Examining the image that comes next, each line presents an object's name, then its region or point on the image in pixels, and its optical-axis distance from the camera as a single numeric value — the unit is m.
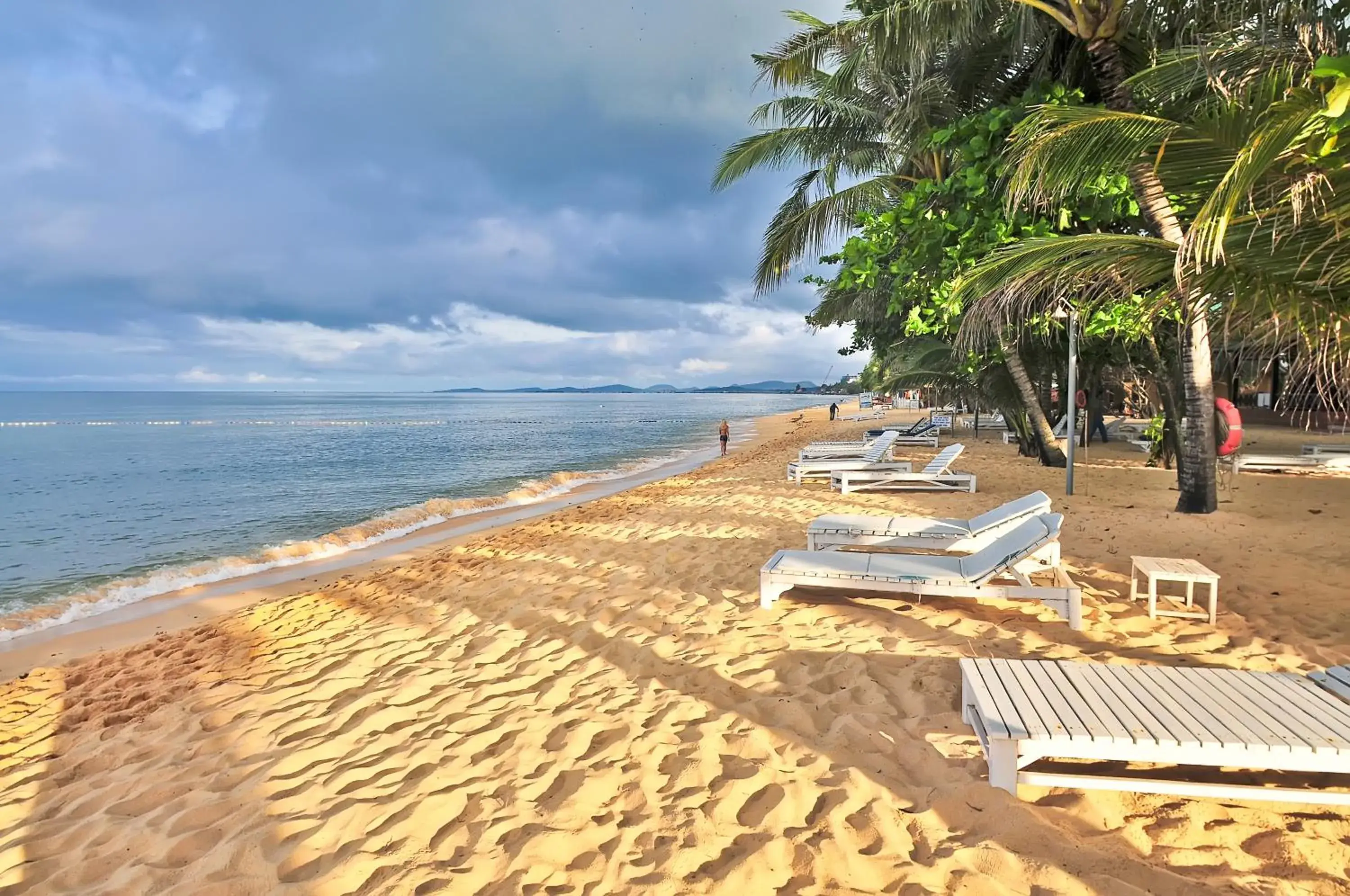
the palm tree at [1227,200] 3.03
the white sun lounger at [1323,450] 11.09
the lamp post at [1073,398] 8.59
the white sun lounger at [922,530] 5.62
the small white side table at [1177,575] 4.06
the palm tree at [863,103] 7.62
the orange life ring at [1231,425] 7.59
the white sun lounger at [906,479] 10.05
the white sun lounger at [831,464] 11.23
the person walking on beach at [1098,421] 16.52
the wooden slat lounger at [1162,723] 2.19
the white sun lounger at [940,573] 4.25
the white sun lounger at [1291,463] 10.21
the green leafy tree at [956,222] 6.28
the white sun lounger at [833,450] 13.72
